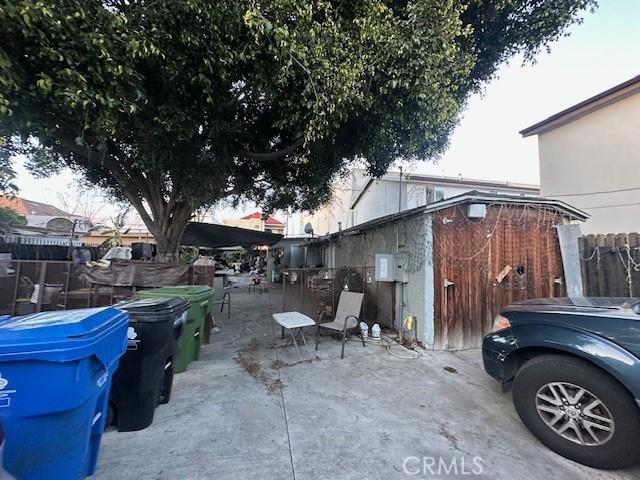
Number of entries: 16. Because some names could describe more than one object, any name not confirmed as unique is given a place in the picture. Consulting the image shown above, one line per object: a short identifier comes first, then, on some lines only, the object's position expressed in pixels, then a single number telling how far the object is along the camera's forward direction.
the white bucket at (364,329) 5.40
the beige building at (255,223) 29.34
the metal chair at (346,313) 5.01
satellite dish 13.11
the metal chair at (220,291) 8.17
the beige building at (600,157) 7.55
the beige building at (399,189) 11.41
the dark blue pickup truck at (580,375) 2.11
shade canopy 9.25
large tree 3.15
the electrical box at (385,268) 5.69
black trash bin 2.48
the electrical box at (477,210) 4.91
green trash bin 3.87
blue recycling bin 1.45
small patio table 4.47
